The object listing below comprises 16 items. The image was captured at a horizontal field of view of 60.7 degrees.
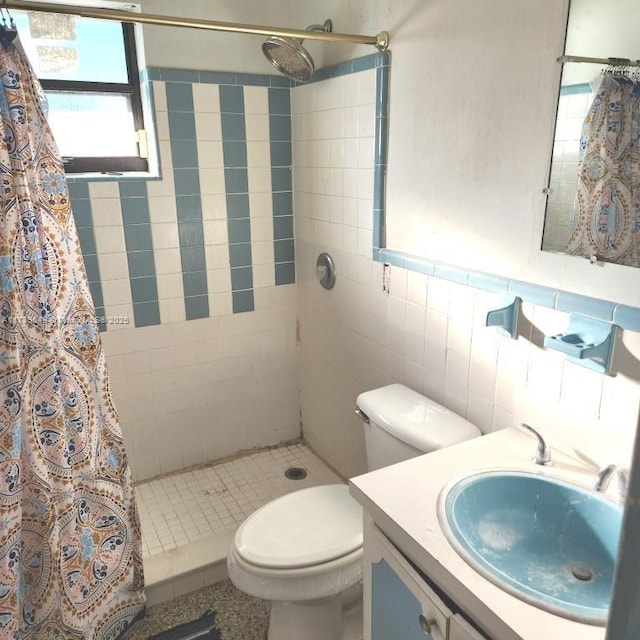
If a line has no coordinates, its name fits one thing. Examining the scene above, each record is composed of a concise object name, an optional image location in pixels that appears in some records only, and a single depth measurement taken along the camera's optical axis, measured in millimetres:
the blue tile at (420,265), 1743
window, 2141
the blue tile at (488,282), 1479
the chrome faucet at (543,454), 1318
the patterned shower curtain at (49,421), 1446
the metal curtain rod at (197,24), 1466
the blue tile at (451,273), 1608
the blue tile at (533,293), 1351
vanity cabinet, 1041
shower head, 1891
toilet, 1540
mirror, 1147
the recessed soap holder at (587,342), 1212
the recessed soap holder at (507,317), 1446
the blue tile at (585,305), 1214
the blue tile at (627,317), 1152
